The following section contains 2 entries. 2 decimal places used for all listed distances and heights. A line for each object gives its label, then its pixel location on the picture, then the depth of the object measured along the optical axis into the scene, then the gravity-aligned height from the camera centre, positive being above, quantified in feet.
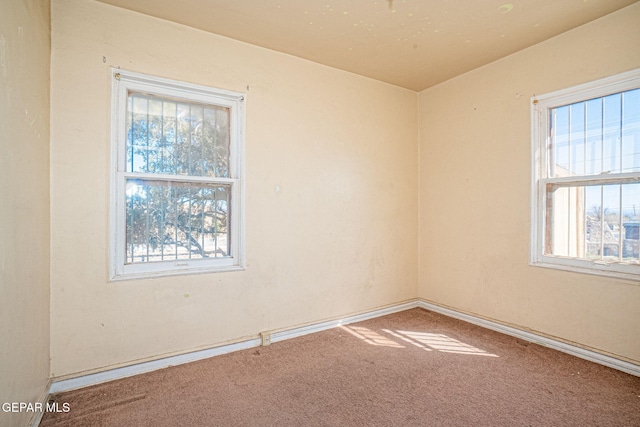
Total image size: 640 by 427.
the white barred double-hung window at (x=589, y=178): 7.89 +0.99
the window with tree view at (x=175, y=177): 7.84 +0.90
